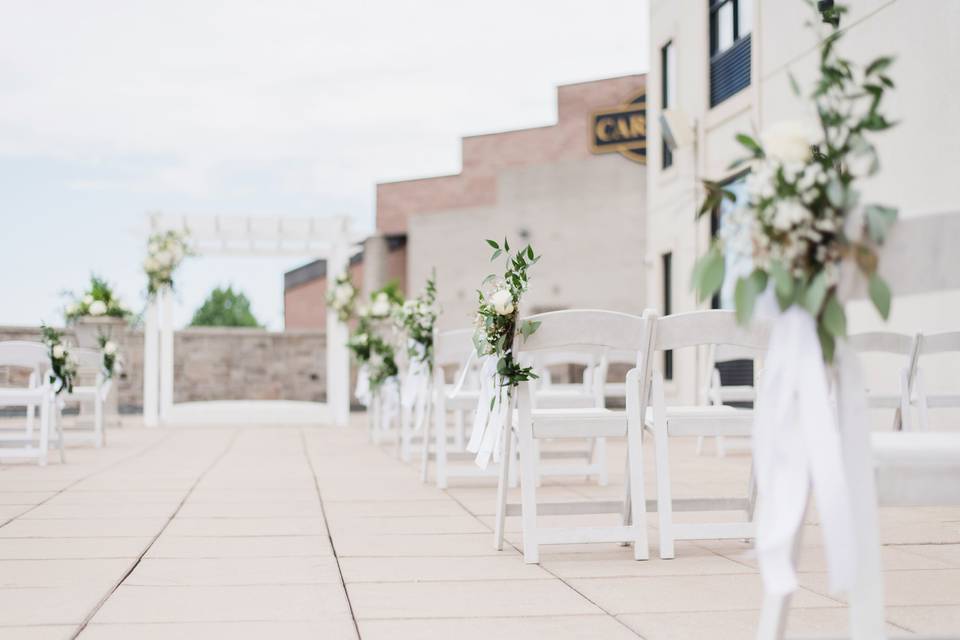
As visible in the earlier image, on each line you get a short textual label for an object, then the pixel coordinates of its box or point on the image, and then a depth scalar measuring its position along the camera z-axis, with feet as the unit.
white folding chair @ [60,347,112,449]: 33.30
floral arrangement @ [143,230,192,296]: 47.39
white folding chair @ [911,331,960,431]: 19.24
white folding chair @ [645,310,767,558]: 13.85
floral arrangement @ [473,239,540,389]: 14.17
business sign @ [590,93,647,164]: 76.48
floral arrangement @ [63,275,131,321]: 49.21
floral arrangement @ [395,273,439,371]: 26.37
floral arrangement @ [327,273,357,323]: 48.57
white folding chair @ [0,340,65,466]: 25.36
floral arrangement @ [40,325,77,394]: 29.30
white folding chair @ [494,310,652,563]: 13.75
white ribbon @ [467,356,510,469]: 15.03
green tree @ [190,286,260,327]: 133.28
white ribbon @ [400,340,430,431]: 26.58
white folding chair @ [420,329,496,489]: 22.38
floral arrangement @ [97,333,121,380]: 35.94
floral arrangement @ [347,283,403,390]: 34.55
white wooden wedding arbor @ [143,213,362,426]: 48.88
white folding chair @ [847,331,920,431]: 18.95
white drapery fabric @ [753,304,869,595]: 6.77
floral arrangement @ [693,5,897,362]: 6.89
